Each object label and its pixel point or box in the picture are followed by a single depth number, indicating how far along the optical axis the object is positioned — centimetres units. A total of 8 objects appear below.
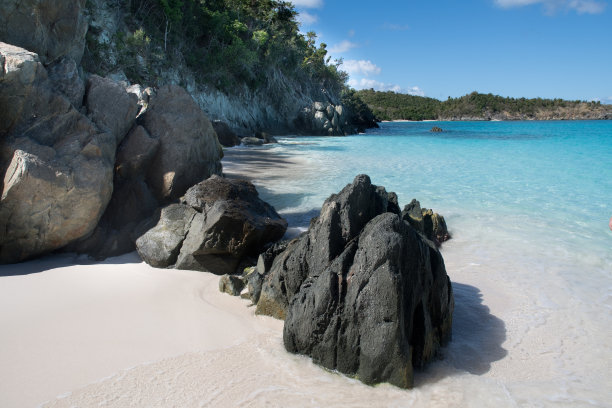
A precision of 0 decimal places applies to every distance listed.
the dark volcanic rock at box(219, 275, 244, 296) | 520
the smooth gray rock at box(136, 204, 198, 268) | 610
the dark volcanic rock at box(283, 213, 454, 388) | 353
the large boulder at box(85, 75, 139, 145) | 712
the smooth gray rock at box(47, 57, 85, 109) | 685
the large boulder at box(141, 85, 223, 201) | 779
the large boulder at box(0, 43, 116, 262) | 564
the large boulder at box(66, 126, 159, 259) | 657
